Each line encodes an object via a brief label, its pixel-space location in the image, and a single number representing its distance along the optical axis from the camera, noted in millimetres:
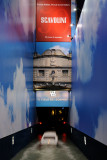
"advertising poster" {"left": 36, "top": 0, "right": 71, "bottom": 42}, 20781
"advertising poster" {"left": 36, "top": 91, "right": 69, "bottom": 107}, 21141
